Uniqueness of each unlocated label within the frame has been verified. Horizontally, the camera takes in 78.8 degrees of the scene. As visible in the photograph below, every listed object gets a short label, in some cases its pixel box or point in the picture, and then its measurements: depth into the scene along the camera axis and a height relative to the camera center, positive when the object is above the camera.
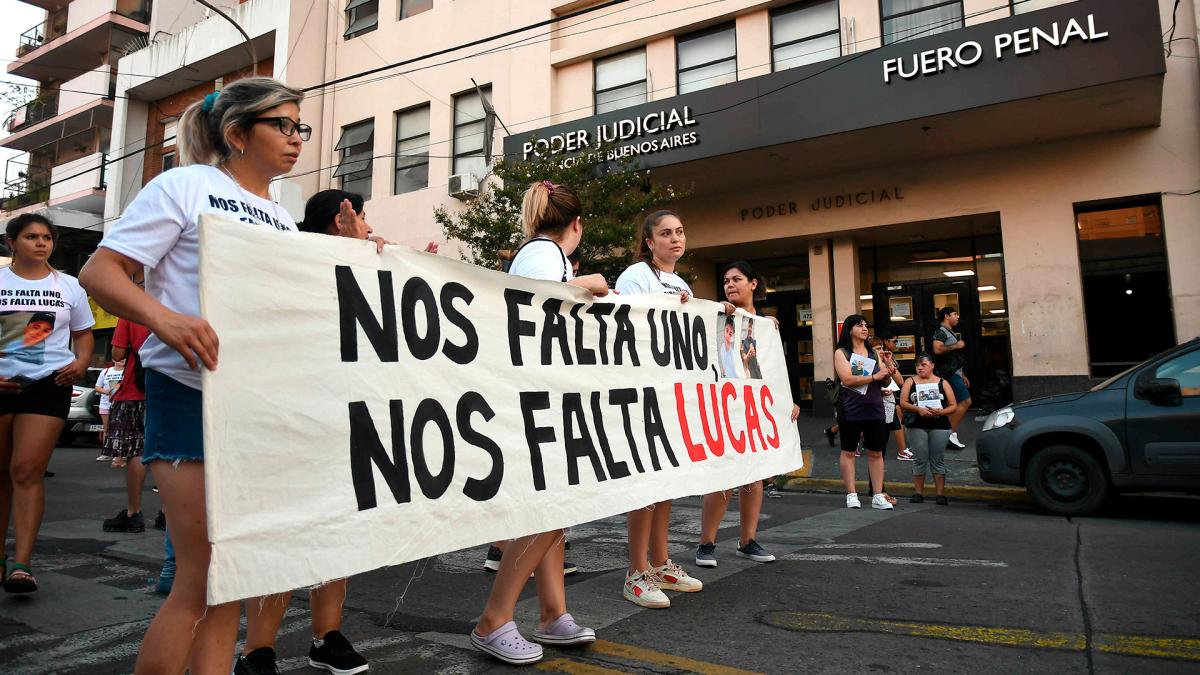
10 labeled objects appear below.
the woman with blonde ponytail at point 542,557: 2.86 -0.55
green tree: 13.18 +3.91
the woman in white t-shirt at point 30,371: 3.79 +0.29
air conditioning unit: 18.11 +5.83
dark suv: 6.12 -0.25
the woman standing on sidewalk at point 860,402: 6.78 +0.12
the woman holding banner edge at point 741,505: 4.39 -0.54
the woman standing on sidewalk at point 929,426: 7.40 -0.12
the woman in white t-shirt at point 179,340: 1.85 +0.21
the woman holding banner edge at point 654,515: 3.70 -0.50
